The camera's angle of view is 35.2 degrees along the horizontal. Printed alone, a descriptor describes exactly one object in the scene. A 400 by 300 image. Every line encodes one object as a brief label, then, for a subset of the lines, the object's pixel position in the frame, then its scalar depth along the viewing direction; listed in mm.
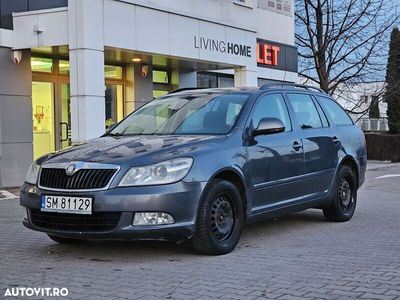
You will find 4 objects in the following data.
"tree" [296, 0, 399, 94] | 23125
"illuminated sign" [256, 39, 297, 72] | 19328
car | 5766
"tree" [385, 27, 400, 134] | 26031
